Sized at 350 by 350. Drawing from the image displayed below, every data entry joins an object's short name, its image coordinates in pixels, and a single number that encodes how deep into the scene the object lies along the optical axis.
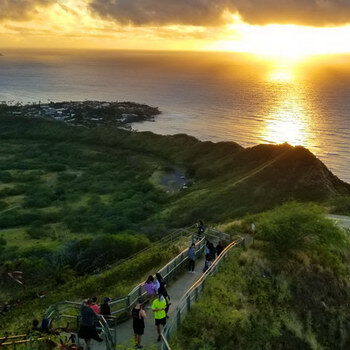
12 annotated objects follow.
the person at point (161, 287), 17.75
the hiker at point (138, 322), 15.14
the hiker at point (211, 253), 22.52
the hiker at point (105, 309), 16.16
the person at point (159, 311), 15.60
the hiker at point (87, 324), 14.06
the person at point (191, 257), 22.30
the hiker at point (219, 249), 23.42
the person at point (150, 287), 17.56
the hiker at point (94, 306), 15.31
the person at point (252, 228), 27.57
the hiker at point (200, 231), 27.33
